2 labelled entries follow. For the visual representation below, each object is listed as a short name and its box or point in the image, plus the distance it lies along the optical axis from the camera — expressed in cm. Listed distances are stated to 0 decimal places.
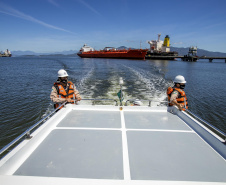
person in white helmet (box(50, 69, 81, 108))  423
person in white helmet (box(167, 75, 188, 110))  406
